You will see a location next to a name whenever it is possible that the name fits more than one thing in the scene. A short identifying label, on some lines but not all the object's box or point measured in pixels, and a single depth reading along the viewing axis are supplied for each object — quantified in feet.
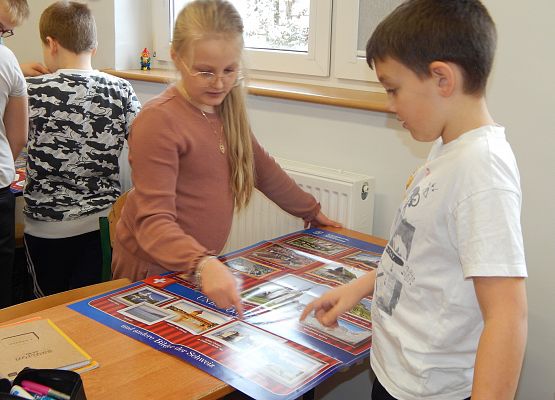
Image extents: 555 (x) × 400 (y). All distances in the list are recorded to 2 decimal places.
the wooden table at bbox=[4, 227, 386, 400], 3.47
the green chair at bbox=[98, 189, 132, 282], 6.56
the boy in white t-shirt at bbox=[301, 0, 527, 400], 2.76
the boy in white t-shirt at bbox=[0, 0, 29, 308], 6.77
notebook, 3.66
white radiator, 6.71
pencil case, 3.03
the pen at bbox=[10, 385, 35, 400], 2.96
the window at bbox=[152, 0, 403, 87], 7.38
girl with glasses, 4.64
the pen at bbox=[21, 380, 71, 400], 3.03
